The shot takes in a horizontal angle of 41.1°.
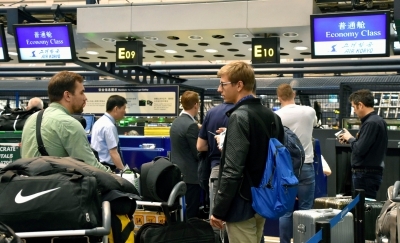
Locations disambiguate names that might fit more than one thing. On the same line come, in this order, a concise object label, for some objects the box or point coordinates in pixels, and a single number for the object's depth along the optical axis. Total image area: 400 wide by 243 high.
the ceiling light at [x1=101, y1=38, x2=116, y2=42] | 8.80
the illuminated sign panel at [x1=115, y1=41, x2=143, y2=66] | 8.73
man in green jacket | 3.05
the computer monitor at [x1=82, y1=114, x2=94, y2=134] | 9.91
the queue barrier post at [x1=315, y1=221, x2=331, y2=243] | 2.74
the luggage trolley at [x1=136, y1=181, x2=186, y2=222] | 2.99
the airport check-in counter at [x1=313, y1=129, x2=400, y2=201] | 7.34
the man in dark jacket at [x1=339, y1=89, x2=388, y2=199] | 5.42
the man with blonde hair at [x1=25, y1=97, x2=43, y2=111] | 7.33
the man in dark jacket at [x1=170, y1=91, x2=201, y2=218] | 5.41
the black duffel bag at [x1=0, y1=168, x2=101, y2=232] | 2.25
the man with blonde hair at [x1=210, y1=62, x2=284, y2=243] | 3.00
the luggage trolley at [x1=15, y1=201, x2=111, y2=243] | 2.22
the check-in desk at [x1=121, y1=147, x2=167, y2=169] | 6.56
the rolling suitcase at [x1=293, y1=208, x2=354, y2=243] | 3.66
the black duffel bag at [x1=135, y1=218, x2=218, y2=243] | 2.96
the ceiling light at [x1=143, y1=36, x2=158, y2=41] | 8.56
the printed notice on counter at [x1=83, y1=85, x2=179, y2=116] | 12.00
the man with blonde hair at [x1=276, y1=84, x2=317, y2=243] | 5.15
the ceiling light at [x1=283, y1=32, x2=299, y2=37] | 7.93
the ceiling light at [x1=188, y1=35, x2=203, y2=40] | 8.34
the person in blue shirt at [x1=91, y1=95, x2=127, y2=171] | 5.75
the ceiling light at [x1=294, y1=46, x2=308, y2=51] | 9.12
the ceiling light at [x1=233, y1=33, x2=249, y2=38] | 8.04
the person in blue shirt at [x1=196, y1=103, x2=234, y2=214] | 4.38
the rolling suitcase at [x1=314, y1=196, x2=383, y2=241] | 4.54
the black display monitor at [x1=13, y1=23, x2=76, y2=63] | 8.30
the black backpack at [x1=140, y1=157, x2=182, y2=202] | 3.07
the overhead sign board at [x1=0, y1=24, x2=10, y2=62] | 8.67
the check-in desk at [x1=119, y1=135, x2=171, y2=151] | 7.20
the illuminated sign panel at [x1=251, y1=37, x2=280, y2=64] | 8.01
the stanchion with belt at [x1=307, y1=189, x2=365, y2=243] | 3.64
